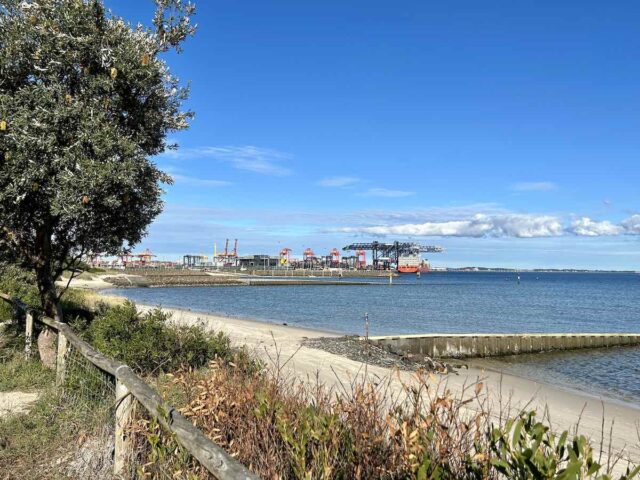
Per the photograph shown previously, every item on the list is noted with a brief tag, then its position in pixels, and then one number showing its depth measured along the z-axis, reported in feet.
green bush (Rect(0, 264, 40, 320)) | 47.47
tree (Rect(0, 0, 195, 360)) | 24.66
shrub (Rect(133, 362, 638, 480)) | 8.61
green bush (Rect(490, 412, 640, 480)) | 7.36
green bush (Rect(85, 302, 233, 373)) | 29.78
